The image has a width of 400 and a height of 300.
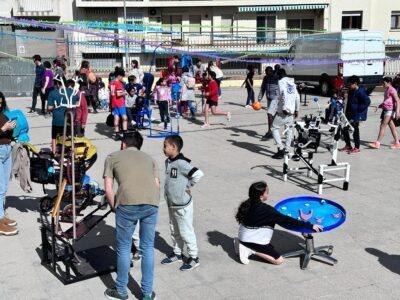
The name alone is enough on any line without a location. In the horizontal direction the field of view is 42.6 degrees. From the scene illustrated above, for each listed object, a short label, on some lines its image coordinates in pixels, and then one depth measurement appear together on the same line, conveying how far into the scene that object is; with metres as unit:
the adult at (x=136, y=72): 17.31
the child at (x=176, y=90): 15.95
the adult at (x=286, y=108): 9.87
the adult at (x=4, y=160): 6.50
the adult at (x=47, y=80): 16.05
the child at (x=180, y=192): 5.37
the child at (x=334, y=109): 10.59
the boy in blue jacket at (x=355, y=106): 10.83
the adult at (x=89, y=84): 16.88
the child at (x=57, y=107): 9.12
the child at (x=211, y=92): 13.77
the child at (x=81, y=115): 10.27
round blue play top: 5.72
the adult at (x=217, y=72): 18.30
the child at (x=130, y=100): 12.74
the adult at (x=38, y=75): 16.19
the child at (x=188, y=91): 15.05
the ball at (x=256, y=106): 15.52
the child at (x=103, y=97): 17.58
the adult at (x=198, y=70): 19.17
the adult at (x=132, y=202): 4.70
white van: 20.88
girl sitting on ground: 5.50
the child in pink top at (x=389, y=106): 11.24
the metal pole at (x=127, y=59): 27.66
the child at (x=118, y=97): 12.08
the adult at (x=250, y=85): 18.05
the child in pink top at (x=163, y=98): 13.87
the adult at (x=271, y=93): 11.85
